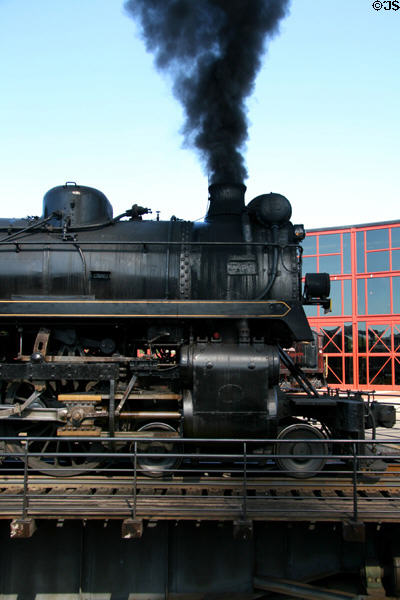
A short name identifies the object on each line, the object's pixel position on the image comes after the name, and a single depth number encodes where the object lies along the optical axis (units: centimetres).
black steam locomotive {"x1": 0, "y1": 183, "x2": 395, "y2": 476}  678
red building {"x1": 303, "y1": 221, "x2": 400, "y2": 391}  2581
